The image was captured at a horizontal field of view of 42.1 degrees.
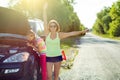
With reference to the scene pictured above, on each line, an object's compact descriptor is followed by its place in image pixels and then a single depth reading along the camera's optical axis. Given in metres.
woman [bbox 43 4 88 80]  3.07
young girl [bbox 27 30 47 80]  3.19
